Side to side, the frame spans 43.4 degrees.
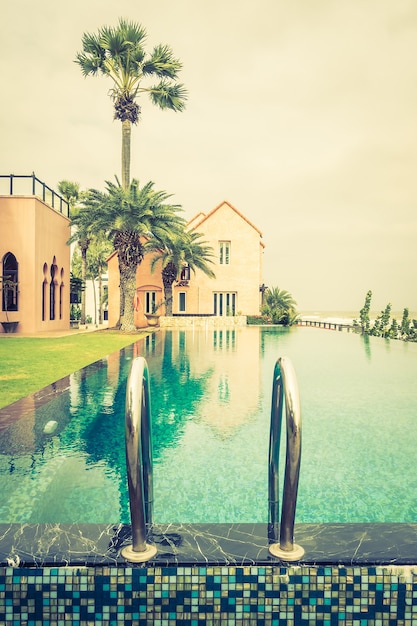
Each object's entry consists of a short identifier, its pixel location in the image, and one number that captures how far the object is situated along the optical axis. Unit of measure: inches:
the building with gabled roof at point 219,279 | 1540.4
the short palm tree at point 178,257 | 1306.6
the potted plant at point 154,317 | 1437.0
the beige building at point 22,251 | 1016.9
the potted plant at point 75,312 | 1811.0
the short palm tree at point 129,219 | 1055.6
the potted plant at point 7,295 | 983.0
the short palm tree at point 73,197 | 1569.9
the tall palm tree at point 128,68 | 1194.0
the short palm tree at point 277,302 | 1567.4
